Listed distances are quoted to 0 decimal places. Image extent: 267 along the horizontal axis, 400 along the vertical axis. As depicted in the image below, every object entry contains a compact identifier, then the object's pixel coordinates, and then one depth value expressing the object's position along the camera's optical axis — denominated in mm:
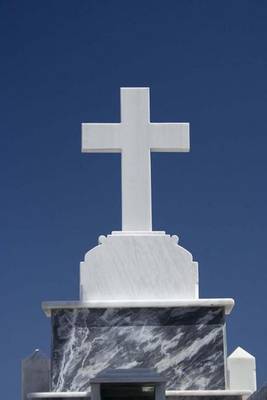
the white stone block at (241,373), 14016
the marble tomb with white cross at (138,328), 12914
